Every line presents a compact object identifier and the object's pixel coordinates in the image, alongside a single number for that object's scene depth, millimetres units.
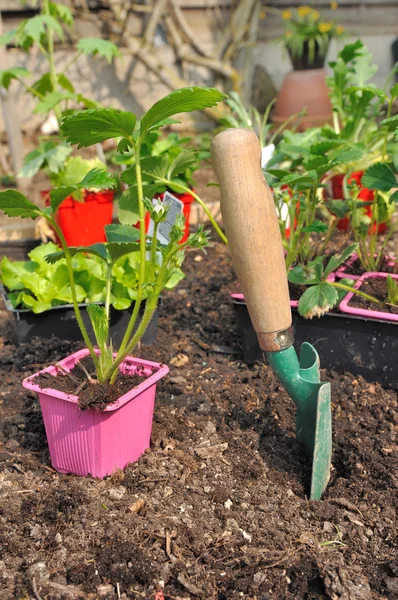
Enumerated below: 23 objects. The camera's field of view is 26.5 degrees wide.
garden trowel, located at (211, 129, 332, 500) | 448
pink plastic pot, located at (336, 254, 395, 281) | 712
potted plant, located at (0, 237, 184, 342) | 695
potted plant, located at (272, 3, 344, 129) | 1411
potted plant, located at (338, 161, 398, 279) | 717
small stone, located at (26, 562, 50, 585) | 454
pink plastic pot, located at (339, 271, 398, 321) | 621
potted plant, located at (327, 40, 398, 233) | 846
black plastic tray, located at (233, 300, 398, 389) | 628
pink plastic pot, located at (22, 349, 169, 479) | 518
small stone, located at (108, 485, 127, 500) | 513
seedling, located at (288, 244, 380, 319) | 619
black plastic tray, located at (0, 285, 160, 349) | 713
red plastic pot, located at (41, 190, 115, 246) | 910
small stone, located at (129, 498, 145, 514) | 505
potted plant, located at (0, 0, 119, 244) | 902
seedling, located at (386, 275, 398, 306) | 650
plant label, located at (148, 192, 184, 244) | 660
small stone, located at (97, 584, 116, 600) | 447
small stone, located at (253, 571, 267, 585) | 455
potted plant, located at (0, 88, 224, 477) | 483
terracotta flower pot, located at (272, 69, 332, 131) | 1410
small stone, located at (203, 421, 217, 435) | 580
